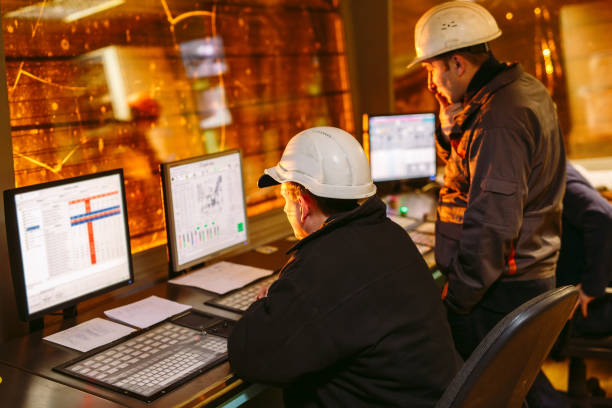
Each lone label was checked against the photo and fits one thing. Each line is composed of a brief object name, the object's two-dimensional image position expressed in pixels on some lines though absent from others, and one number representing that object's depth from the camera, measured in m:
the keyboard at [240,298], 2.14
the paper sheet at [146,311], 2.03
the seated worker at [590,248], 2.40
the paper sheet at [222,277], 2.35
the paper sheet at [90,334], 1.87
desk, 1.56
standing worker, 2.09
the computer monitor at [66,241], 1.83
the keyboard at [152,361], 1.61
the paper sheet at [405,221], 3.09
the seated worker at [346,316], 1.46
